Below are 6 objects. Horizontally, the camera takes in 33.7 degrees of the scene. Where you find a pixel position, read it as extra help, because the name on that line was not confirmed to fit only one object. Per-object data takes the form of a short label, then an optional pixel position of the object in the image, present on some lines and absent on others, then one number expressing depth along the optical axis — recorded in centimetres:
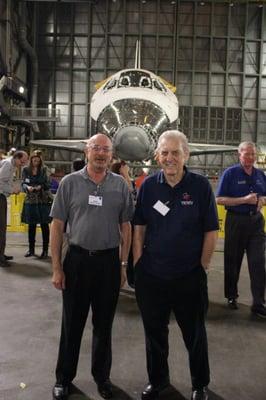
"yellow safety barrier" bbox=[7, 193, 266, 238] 1097
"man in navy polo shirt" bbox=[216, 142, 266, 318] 523
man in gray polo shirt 320
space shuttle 1161
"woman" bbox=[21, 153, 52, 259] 779
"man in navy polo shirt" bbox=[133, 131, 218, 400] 305
